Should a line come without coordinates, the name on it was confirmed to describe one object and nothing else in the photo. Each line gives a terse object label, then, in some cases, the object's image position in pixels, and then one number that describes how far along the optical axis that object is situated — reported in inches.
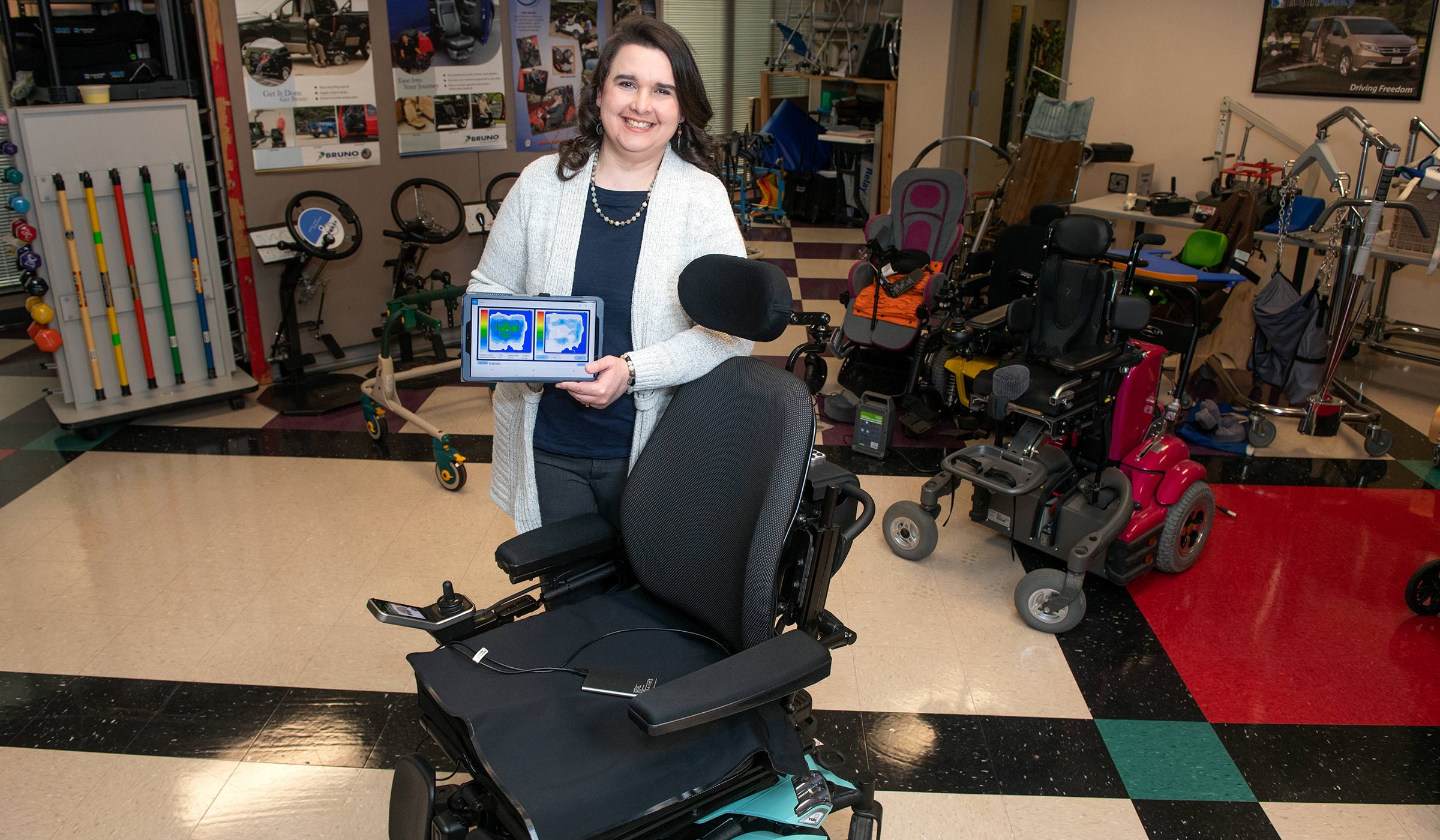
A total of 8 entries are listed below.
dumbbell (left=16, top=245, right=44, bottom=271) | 143.3
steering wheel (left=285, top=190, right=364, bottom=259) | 164.7
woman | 65.9
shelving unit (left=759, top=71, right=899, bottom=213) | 298.8
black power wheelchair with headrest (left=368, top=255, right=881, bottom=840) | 55.5
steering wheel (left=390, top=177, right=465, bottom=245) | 175.3
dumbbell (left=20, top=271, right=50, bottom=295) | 144.7
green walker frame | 138.2
